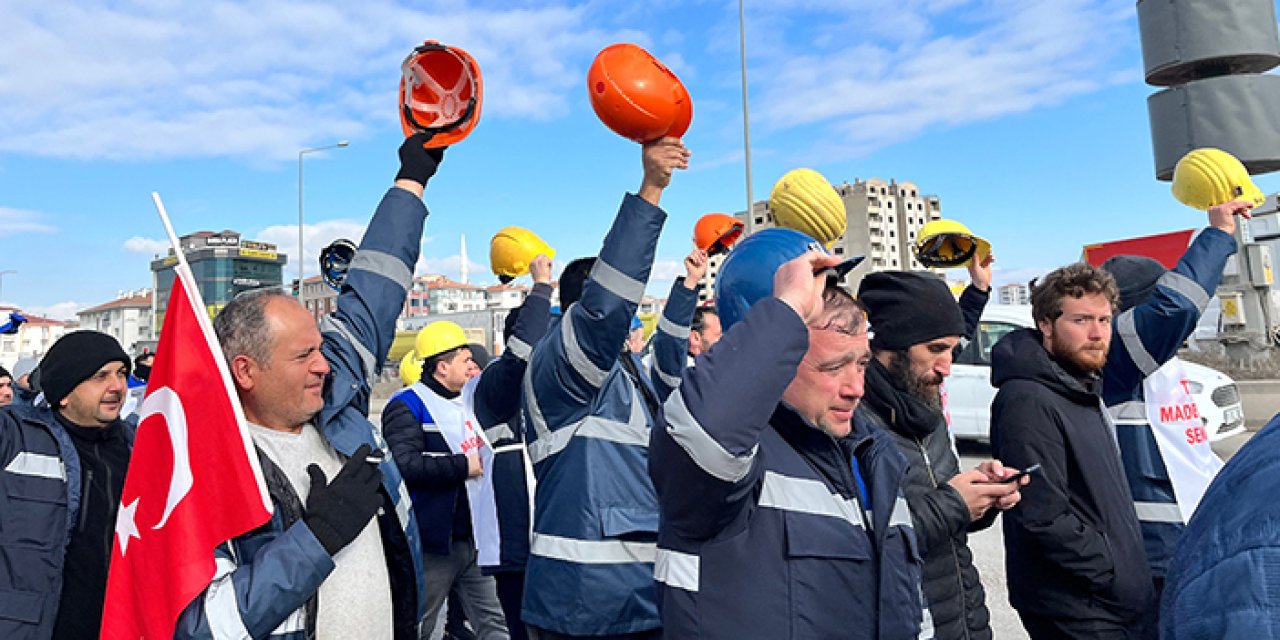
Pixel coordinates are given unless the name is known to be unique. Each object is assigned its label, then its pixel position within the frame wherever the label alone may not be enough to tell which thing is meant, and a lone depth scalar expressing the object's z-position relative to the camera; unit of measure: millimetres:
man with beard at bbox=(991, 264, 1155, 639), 2689
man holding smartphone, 2400
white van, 10797
